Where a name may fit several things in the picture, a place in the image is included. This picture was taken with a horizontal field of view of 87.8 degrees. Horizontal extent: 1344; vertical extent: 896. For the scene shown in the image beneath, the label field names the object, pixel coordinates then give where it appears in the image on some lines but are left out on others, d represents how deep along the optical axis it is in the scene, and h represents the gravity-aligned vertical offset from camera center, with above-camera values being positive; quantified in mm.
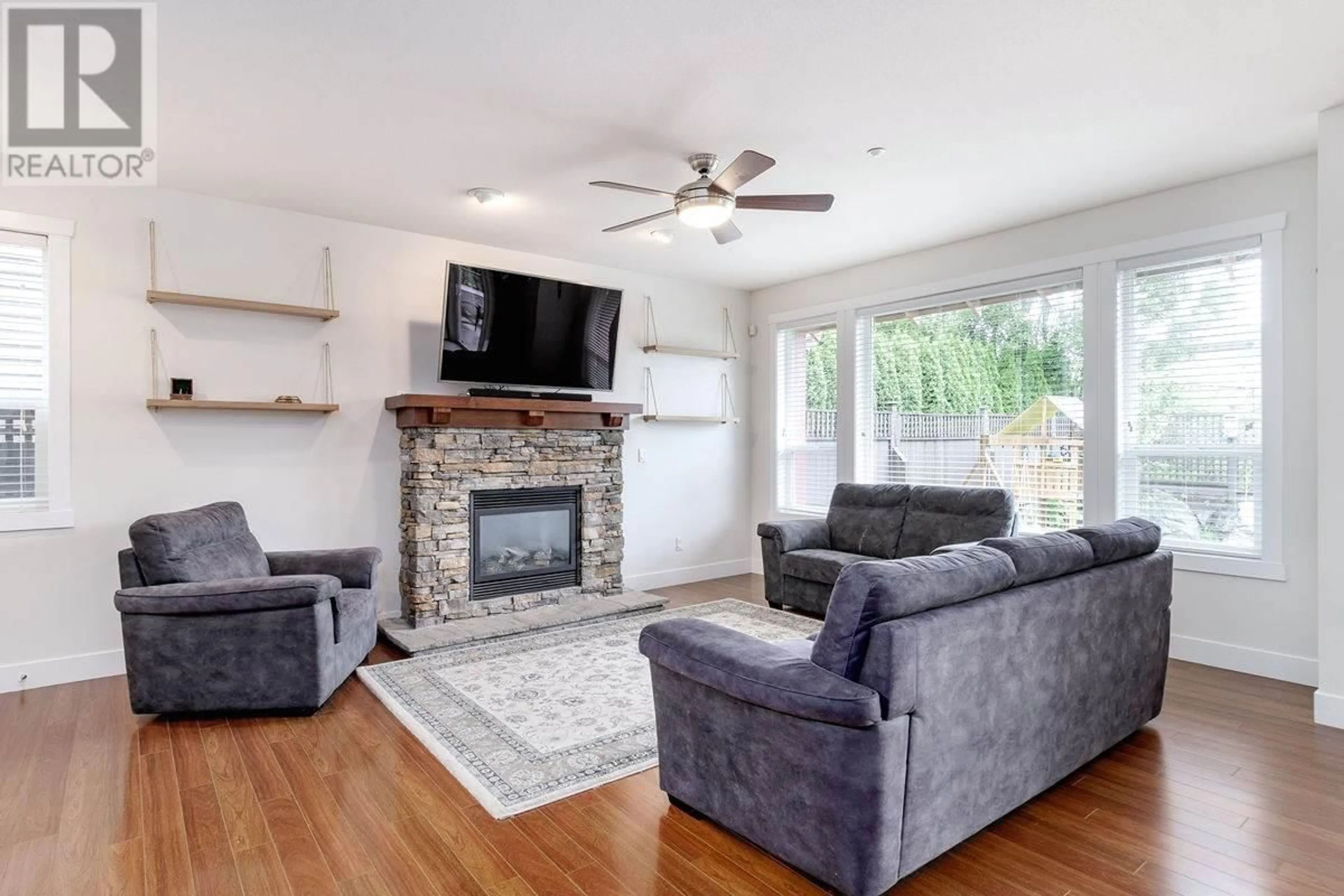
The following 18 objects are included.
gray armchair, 3146 -849
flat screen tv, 4820 +846
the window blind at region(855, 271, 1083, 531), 4711 +365
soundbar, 5047 +384
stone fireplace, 4711 -435
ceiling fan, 3148 +1166
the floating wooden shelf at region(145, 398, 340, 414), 3963 +242
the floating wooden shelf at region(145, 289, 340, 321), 3982 +851
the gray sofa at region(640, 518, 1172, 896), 1857 -784
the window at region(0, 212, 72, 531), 3670 +386
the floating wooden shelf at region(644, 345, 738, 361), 6117 +839
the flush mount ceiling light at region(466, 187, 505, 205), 4129 +1501
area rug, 2682 -1253
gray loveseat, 4812 -649
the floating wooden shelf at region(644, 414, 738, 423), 6078 +234
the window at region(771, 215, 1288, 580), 3910 +368
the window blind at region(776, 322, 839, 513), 6352 +265
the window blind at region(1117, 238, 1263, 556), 3918 +267
